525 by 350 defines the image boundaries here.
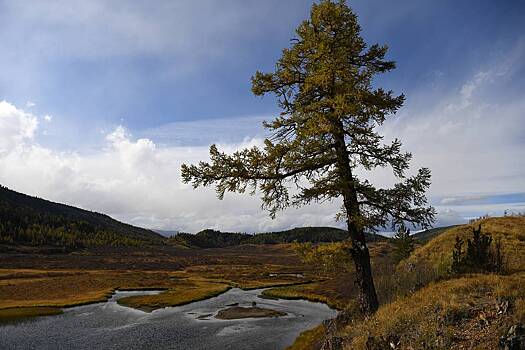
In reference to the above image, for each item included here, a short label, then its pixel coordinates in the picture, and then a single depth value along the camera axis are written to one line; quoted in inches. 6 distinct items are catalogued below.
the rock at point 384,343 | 461.3
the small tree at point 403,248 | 2043.1
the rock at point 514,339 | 373.4
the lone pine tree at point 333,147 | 605.9
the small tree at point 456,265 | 735.1
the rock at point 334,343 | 567.8
